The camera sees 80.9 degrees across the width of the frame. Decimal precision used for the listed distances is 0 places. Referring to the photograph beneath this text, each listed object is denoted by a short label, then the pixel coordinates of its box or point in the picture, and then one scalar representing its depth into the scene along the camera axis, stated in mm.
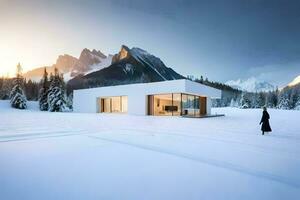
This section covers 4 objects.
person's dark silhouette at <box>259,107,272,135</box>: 6858
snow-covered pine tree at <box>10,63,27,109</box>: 30207
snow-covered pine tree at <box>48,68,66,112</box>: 27159
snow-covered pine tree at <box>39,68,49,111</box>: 30098
